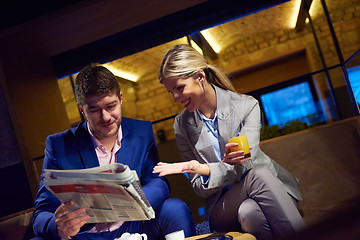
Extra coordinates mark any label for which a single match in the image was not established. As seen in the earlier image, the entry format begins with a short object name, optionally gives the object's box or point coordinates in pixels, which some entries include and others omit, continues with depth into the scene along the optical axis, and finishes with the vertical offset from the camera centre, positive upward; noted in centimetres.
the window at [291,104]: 620 -15
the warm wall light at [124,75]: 522 +114
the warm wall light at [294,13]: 523 +127
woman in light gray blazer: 136 -17
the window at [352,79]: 221 -1
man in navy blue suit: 150 -1
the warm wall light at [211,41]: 517 +124
